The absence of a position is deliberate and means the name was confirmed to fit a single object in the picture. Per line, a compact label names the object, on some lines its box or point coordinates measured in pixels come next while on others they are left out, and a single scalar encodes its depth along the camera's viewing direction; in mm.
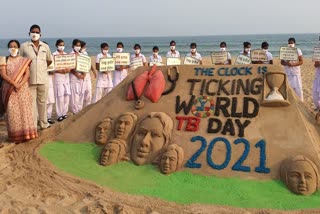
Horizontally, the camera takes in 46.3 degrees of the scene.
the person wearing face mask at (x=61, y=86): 8141
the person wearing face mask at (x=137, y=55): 9633
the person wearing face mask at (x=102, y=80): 8836
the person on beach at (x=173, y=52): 10453
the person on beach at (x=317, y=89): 8641
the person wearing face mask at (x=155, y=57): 10211
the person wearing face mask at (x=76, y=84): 8400
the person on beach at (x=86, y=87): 8586
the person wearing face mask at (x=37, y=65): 6527
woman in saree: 6133
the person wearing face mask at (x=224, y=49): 9610
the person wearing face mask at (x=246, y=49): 9016
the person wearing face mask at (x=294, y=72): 8734
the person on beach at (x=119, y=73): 9320
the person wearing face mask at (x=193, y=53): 9836
